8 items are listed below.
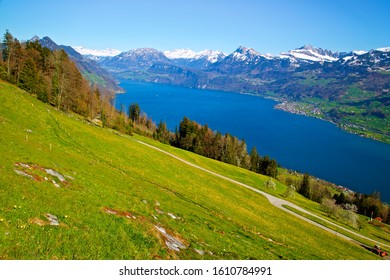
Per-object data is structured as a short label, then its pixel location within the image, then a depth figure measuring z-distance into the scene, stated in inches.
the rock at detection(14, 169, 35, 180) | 813.2
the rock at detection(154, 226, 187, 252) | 698.0
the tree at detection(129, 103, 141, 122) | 6829.2
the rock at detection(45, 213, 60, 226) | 600.0
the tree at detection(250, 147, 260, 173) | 5746.6
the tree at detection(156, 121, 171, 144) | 5935.0
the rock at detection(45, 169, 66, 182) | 902.3
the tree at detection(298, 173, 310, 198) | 5393.7
